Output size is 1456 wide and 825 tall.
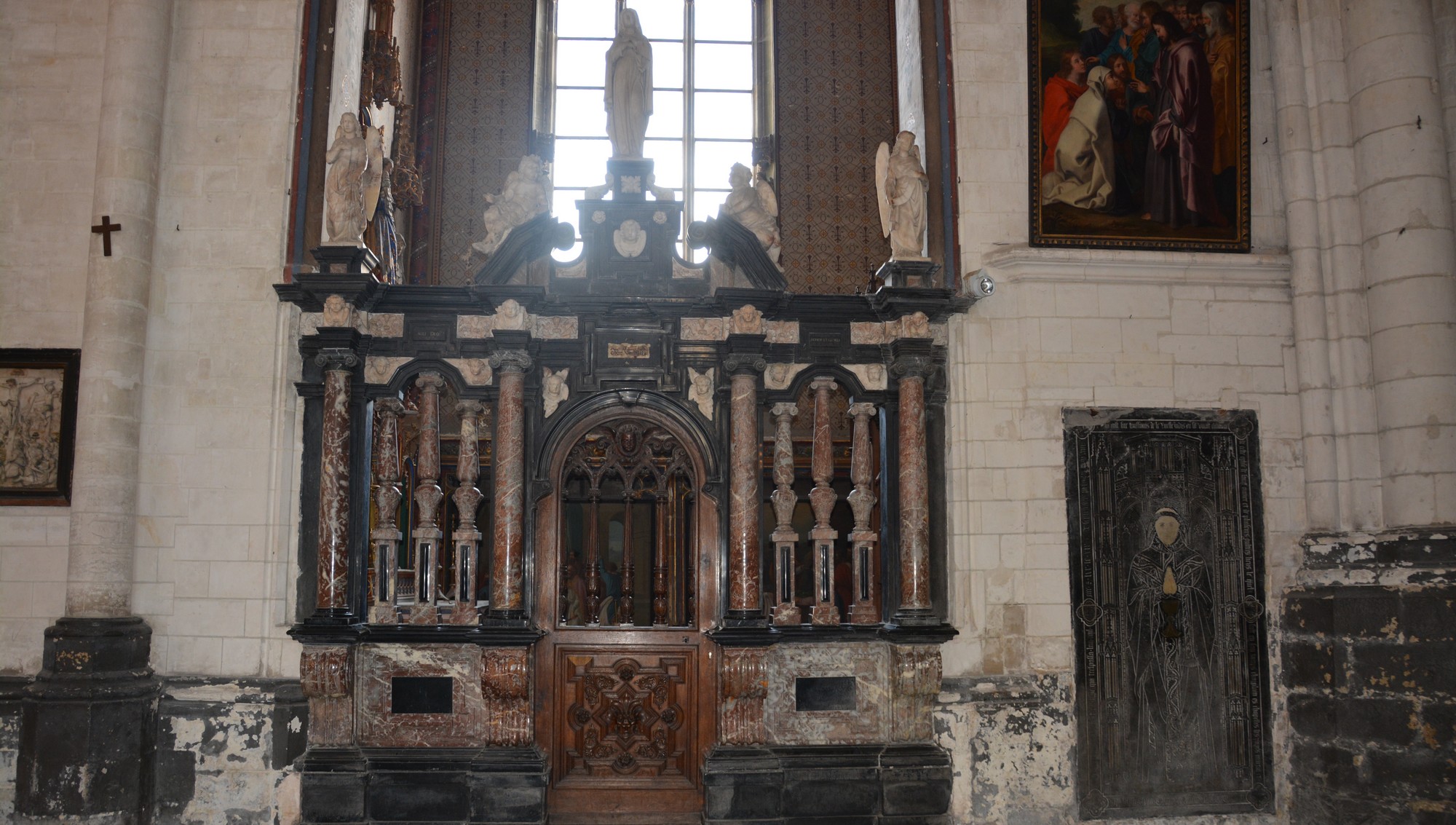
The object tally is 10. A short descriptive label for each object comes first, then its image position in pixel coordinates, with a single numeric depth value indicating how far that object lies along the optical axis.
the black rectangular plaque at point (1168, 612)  6.89
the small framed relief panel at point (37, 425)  6.75
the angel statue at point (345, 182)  6.89
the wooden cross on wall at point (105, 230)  6.67
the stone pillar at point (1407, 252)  6.53
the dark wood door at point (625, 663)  6.80
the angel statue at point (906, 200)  7.11
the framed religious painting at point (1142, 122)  7.43
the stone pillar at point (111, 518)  6.18
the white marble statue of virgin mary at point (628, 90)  7.22
